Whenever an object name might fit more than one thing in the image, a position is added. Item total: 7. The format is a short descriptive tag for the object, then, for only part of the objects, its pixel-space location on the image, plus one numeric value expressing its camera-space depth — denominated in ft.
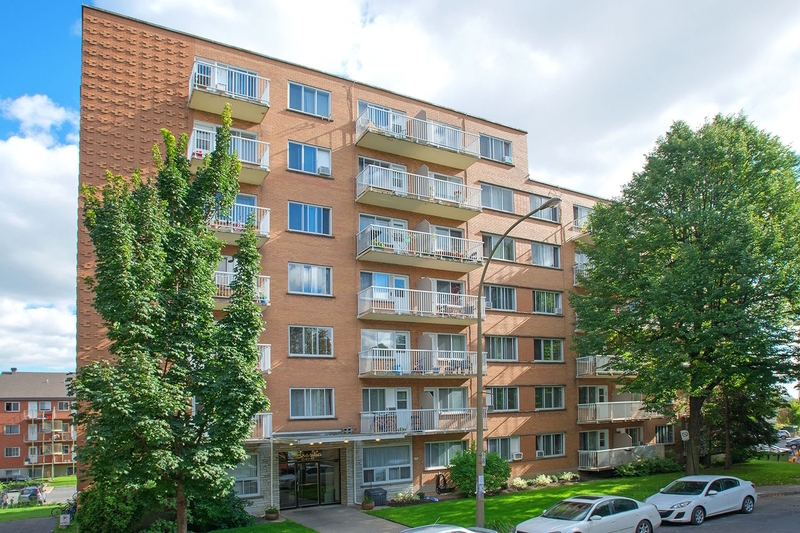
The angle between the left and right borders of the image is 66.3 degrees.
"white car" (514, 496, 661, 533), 51.26
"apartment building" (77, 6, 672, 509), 76.38
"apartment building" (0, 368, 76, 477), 220.02
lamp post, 53.72
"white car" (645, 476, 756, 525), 62.90
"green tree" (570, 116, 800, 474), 77.71
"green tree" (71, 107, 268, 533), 39.32
